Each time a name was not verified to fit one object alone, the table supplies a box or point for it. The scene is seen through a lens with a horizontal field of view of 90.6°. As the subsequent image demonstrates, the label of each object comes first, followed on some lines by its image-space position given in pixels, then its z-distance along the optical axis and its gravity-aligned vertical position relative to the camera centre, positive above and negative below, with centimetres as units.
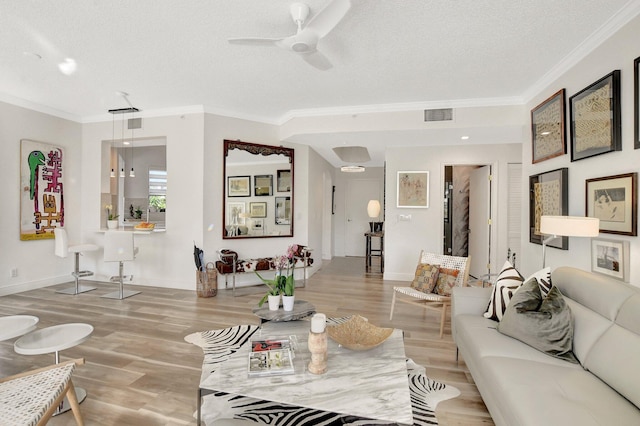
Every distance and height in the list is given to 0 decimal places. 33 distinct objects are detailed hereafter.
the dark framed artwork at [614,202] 225 +11
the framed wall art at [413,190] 556 +44
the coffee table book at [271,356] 166 -82
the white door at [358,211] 867 +9
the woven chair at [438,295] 327 -74
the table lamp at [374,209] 709 +12
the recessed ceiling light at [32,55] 318 +160
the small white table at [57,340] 194 -83
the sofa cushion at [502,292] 237 -59
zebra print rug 187 -122
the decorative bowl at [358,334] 196 -80
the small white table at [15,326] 198 -76
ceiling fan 215 +133
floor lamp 236 -8
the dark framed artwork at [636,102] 219 +80
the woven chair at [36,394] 138 -88
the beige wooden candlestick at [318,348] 164 -70
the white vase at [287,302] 256 -72
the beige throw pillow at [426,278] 357 -72
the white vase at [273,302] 260 -73
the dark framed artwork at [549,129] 318 +95
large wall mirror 506 +38
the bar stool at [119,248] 438 -49
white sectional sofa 132 -80
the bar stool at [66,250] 458 -56
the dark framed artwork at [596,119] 241 +82
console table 671 -75
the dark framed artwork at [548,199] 308 +18
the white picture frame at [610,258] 232 -32
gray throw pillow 183 -65
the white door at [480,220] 552 -9
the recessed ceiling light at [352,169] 689 +100
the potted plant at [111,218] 516 -9
